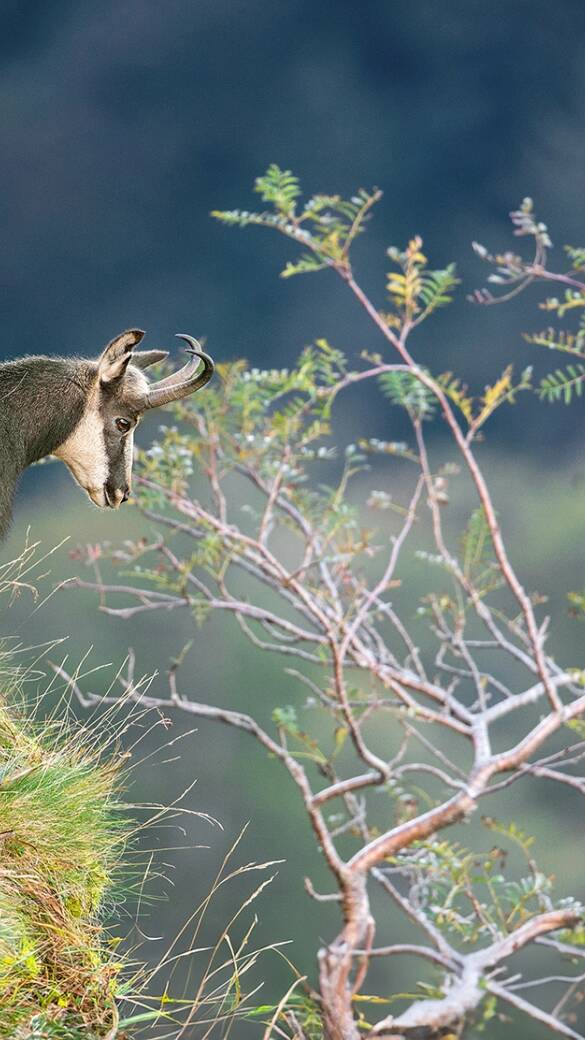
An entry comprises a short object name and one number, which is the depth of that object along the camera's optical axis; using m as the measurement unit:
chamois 22.80
